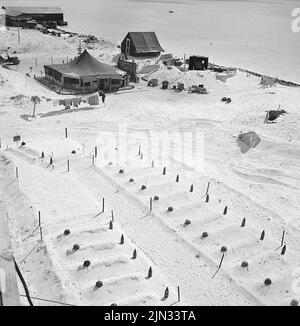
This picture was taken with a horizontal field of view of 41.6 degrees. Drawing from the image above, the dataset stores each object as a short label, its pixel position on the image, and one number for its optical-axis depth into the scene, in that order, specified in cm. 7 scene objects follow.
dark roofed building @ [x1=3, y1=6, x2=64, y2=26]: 7475
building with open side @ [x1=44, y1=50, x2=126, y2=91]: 3734
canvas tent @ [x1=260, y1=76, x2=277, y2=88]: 4188
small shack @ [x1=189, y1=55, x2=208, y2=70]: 4772
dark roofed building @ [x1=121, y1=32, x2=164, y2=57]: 5462
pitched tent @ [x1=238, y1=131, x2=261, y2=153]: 2570
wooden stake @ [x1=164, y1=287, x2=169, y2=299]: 1308
